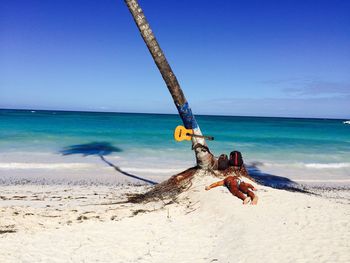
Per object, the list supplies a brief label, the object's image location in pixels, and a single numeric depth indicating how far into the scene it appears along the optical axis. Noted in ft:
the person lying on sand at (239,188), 24.85
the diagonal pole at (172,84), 28.58
